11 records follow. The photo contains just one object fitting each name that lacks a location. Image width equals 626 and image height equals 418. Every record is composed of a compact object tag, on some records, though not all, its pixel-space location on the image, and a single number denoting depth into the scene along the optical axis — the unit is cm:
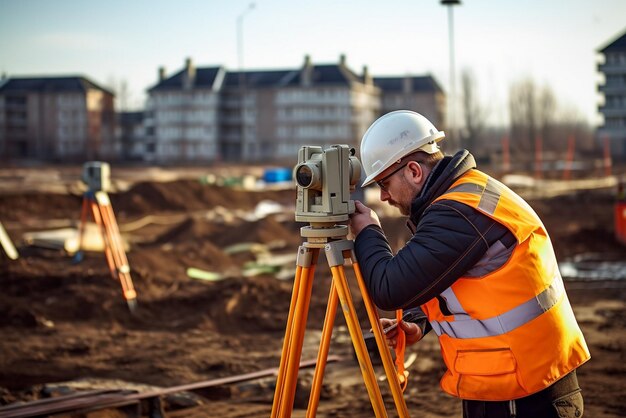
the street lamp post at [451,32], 2645
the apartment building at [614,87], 4284
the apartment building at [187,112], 8325
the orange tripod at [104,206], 905
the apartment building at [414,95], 8612
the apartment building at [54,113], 8538
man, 257
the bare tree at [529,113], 7344
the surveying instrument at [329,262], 278
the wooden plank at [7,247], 1120
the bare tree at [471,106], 6962
